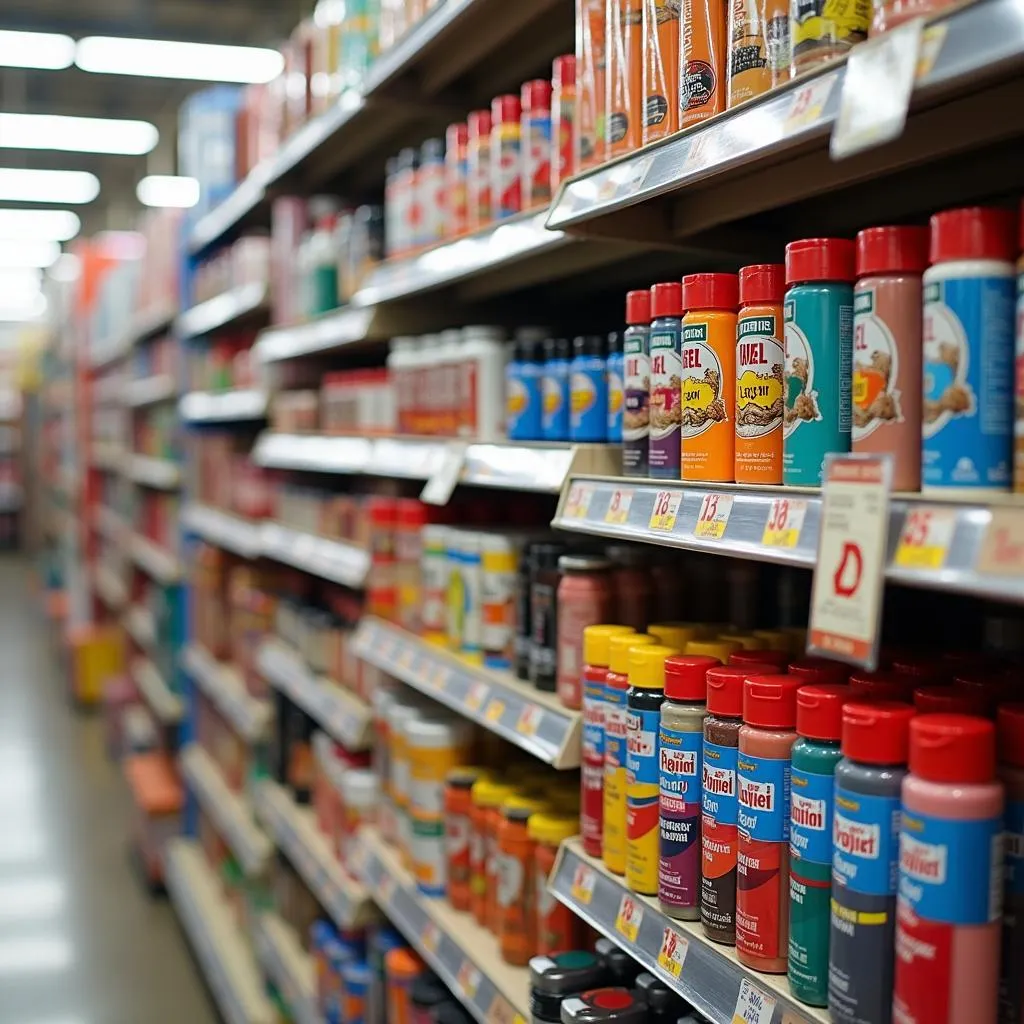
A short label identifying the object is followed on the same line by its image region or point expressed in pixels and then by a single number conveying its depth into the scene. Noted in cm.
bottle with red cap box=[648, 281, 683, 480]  135
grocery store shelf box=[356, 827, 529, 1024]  173
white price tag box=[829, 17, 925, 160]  88
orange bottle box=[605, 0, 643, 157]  141
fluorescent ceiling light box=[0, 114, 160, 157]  806
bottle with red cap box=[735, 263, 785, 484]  119
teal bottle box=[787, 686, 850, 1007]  106
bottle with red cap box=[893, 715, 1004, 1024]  91
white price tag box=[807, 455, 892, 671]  91
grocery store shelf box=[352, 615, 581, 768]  161
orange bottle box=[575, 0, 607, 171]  152
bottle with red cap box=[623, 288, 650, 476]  144
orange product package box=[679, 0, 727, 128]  125
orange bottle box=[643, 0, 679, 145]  133
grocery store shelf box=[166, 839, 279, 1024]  323
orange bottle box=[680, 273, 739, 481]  126
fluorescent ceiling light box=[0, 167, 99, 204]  1062
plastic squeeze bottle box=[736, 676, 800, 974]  113
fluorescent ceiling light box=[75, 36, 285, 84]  593
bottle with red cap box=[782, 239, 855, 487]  109
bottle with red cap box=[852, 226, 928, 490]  100
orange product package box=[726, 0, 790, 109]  115
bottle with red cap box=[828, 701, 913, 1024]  98
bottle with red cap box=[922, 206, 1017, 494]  92
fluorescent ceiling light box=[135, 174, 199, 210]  909
